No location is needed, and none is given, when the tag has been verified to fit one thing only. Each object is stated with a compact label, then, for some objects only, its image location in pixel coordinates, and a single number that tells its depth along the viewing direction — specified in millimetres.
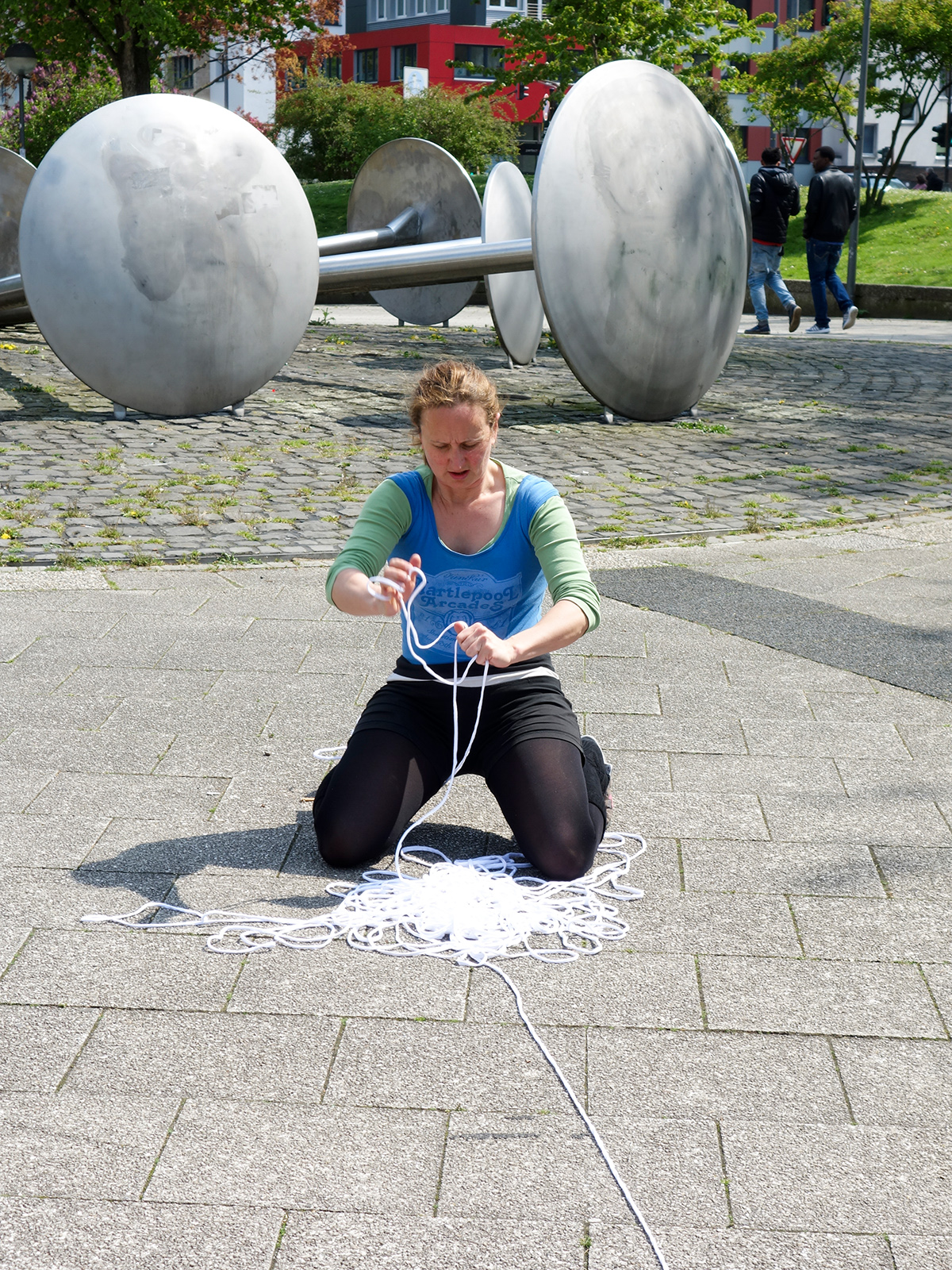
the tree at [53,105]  39875
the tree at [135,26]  24219
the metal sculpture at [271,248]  9984
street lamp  25469
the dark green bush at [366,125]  35500
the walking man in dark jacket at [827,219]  18094
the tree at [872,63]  31797
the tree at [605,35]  26922
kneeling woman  3889
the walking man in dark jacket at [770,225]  17641
